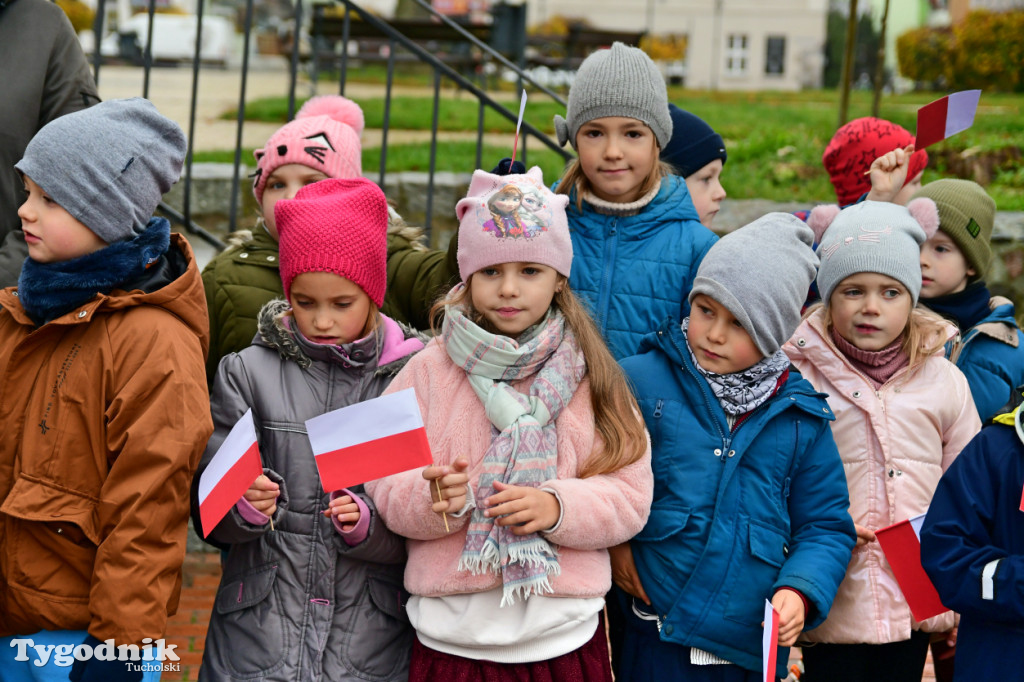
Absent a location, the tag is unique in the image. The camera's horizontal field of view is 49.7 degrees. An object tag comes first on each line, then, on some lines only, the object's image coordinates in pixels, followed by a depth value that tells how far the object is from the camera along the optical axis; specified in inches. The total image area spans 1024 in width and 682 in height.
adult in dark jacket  126.9
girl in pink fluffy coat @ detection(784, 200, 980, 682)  118.1
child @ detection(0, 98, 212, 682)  98.8
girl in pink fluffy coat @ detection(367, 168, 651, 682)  102.6
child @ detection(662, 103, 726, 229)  160.7
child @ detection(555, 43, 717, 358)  127.5
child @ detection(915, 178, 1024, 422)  136.4
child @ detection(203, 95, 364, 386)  135.5
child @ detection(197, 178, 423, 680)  106.7
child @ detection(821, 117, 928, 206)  157.6
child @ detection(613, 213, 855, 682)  107.7
